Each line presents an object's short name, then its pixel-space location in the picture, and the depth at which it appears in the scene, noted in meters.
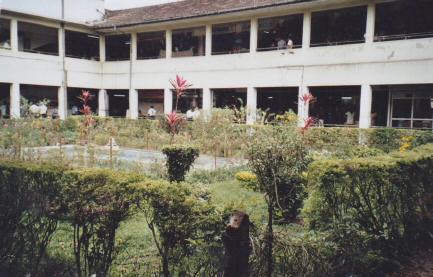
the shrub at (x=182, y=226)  3.04
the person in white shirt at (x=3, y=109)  21.61
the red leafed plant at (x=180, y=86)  9.14
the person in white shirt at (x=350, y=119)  19.80
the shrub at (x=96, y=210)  3.46
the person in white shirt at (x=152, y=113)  23.42
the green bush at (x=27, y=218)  3.91
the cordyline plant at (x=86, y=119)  10.65
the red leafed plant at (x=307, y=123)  8.69
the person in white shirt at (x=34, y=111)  14.44
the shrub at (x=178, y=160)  8.54
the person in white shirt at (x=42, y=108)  17.38
